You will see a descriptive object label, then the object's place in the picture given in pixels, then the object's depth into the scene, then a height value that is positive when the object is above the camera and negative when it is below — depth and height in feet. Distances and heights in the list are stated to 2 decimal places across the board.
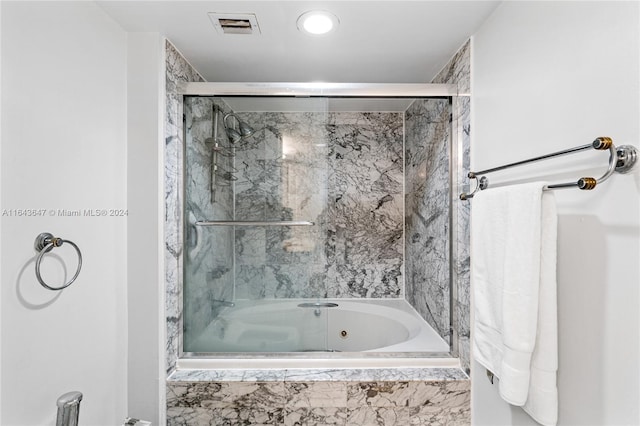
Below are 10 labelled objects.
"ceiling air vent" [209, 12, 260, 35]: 4.58 +2.72
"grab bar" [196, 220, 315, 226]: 5.83 -0.23
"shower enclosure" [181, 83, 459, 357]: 5.68 -0.10
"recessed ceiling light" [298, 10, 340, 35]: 4.53 +2.70
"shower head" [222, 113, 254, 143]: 5.77 +1.41
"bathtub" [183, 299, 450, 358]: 5.67 -2.17
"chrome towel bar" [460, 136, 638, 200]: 2.42 +0.41
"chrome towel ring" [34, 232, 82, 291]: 3.46 -0.38
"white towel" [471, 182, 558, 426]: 3.06 -0.89
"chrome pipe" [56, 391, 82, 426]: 3.36 -2.08
